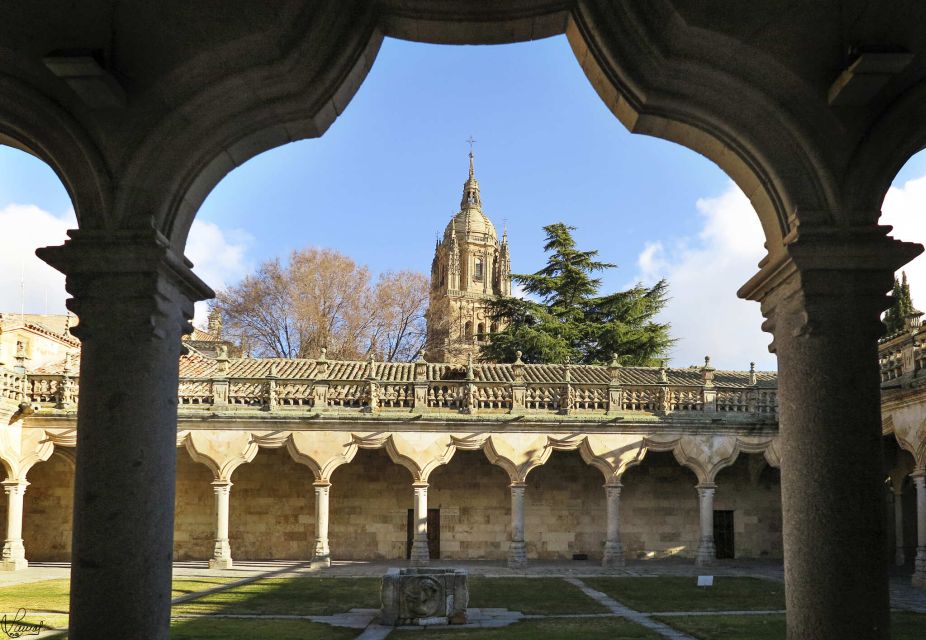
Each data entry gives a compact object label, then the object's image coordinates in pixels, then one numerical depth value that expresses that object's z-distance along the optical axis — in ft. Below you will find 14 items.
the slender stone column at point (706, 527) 72.54
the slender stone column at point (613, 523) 72.43
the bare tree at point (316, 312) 126.72
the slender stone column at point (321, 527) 70.03
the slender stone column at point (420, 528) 70.79
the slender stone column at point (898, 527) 71.00
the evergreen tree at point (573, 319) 118.73
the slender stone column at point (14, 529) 67.62
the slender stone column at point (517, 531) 71.20
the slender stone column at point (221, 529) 69.56
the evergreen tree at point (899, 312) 103.24
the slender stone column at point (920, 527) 56.54
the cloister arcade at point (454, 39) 14.15
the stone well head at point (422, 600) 40.27
